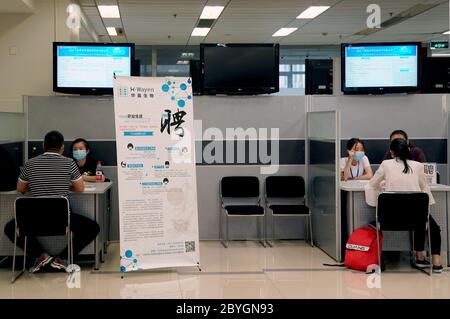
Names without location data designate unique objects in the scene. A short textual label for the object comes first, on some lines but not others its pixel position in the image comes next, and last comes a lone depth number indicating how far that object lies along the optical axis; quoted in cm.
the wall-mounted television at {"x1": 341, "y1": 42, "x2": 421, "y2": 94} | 690
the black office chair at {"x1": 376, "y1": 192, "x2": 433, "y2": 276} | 544
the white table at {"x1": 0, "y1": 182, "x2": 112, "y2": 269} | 571
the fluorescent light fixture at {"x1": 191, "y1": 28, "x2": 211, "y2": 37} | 1285
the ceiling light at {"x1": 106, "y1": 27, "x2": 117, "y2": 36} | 1273
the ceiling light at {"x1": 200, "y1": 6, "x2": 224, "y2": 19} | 1058
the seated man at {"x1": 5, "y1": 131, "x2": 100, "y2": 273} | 537
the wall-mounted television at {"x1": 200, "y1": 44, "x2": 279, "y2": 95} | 696
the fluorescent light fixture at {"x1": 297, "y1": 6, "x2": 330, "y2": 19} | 1068
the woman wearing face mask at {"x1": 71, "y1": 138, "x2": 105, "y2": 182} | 643
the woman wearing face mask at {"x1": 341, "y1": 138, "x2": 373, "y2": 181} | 658
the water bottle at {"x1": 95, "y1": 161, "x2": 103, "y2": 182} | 643
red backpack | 565
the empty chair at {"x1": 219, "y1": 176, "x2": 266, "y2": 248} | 711
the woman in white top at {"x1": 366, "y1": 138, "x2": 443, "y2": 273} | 552
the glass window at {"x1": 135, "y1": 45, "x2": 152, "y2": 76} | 1585
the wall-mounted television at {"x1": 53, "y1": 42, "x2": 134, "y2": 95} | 677
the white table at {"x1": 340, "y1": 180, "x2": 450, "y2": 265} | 592
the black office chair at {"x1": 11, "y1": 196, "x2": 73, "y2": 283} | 526
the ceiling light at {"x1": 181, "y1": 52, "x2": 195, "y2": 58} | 1654
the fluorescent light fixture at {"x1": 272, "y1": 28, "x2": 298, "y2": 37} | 1288
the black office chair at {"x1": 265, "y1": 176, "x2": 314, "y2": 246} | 715
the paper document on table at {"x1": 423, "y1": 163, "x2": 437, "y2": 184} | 600
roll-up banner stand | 540
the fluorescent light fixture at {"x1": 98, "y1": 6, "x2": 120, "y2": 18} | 1042
